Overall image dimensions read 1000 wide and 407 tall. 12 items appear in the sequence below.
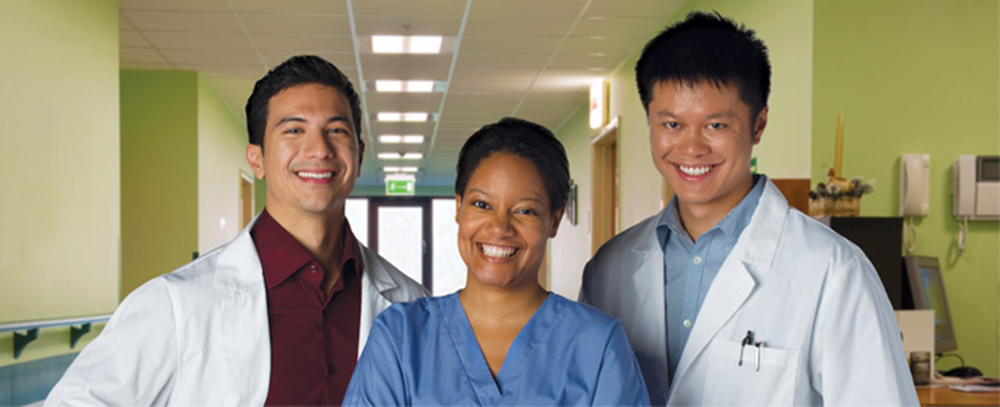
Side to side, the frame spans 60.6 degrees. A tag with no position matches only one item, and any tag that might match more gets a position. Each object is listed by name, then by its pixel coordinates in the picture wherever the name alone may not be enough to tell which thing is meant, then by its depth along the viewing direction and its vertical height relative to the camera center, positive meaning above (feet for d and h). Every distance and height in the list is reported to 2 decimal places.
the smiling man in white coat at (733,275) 5.37 -0.61
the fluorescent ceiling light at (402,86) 27.34 +3.16
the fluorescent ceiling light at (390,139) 39.73 +2.08
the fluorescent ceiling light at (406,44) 21.66 +3.59
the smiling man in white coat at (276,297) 5.58 -0.82
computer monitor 11.66 -1.49
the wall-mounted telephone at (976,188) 12.78 +0.00
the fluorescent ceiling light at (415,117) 33.73 +2.65
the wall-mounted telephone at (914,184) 12.76 +0.05
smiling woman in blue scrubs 4.89 -0.86
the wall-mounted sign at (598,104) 27.27 +2.60
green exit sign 57.26 -0.29
